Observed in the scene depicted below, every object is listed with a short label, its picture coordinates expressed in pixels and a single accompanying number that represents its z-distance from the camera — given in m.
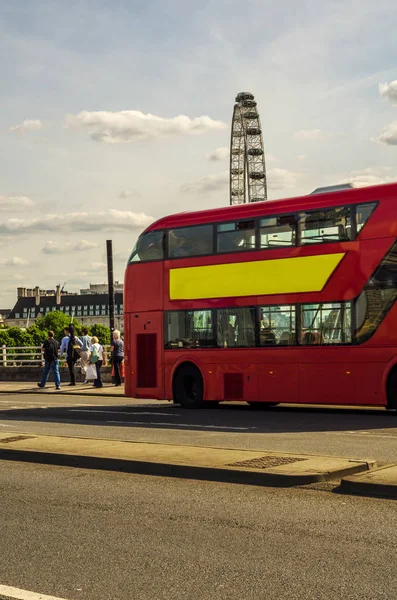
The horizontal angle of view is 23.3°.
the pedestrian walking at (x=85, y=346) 31.58
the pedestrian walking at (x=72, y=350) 31.12
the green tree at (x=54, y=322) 170.25
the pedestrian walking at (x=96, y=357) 29.22
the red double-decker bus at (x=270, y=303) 17.88
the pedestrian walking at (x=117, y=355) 29.39
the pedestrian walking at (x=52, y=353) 29.67
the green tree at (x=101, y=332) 177.00
